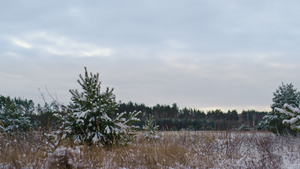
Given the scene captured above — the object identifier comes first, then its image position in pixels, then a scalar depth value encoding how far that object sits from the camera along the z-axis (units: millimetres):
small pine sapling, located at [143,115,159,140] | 16309
